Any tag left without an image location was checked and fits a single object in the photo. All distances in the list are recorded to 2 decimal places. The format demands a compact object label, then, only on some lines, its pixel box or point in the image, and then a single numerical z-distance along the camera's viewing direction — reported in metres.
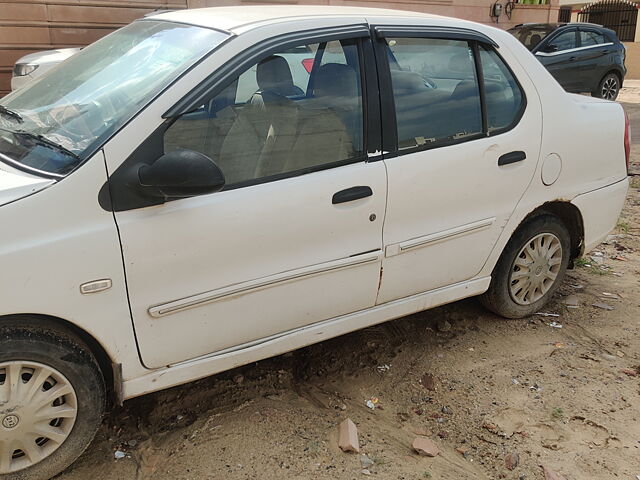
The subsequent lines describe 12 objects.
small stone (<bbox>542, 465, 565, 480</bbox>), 2.82
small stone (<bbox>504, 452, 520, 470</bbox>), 2.90
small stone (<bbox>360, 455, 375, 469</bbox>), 2.86
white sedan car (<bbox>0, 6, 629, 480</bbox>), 2.50
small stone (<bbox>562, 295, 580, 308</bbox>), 4.47
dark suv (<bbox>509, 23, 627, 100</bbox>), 13.23
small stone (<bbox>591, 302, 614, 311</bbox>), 4.43
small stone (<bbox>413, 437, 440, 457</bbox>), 2.94
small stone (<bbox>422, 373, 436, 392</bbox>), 3.46
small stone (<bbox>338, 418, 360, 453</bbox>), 2.93
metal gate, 24.70
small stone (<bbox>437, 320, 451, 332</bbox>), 4.08
